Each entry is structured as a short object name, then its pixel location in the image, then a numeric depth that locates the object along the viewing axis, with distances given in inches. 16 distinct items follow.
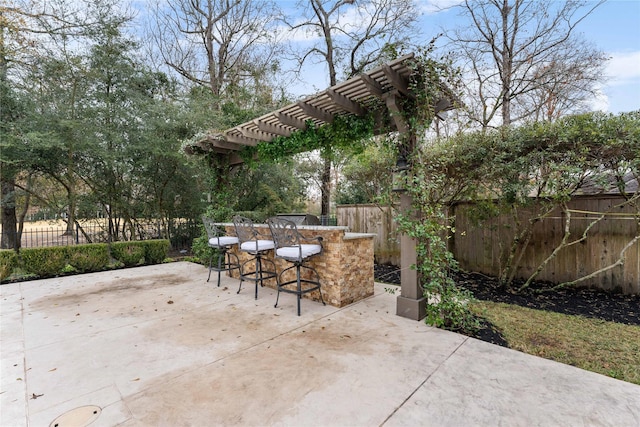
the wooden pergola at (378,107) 111.1
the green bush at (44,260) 201.5
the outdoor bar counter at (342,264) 138.9
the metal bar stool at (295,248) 131.4
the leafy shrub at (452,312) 110.4
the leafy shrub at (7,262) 193.9
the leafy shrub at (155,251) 252.6
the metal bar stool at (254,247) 153.8
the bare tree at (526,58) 289.3
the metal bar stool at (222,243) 180.7
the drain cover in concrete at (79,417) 61.8
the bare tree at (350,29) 345.7
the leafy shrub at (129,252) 239.5
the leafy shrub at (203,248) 227.8
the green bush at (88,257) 218.5
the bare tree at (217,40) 363.6
